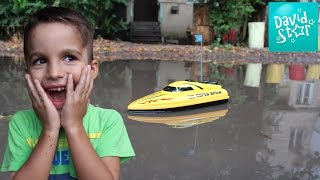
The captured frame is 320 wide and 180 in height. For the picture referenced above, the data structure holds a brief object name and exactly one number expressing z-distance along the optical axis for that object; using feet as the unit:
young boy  4.66
